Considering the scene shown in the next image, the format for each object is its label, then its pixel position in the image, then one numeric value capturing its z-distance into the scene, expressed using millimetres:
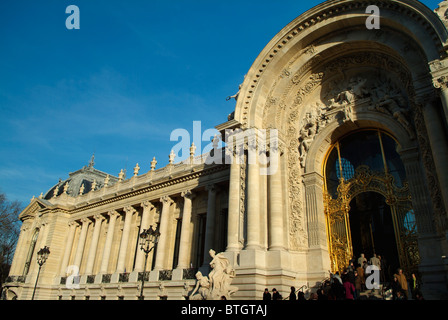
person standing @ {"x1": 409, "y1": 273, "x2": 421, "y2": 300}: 9552
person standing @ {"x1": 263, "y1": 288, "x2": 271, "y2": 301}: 10918
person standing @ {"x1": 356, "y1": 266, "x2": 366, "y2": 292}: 12908
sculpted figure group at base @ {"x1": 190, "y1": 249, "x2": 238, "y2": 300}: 12844
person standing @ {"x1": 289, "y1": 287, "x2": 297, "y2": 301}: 10698
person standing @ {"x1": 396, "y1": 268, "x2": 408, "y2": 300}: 10398
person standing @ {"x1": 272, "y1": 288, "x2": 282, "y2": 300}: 10908
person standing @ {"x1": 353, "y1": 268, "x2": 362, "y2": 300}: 11900
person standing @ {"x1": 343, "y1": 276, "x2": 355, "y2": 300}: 9844
